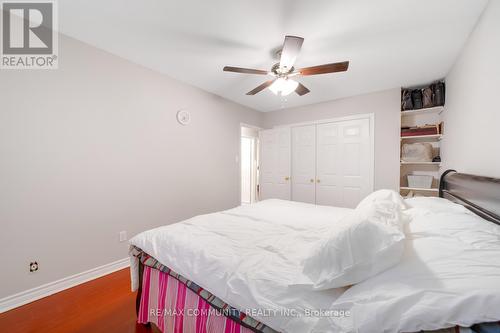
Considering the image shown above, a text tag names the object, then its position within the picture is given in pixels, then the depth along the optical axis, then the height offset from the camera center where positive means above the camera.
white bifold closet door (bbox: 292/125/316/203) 3.73 +0.01
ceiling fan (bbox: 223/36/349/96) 1.58 +0.92
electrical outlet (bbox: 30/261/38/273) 1.69 -0.95
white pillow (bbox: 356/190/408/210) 1.52 -0.28
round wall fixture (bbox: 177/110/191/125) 2.83 +0.72
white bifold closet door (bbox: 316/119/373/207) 3.23 +0.01
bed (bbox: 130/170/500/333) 0.59 -0.55
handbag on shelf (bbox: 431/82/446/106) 2.61 +1.00
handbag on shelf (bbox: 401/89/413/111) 2.88 +0.98
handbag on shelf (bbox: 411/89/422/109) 2.83 +1.01
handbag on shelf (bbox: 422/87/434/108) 2.71 +0.98
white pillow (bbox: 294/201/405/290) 0.74 -0.38
